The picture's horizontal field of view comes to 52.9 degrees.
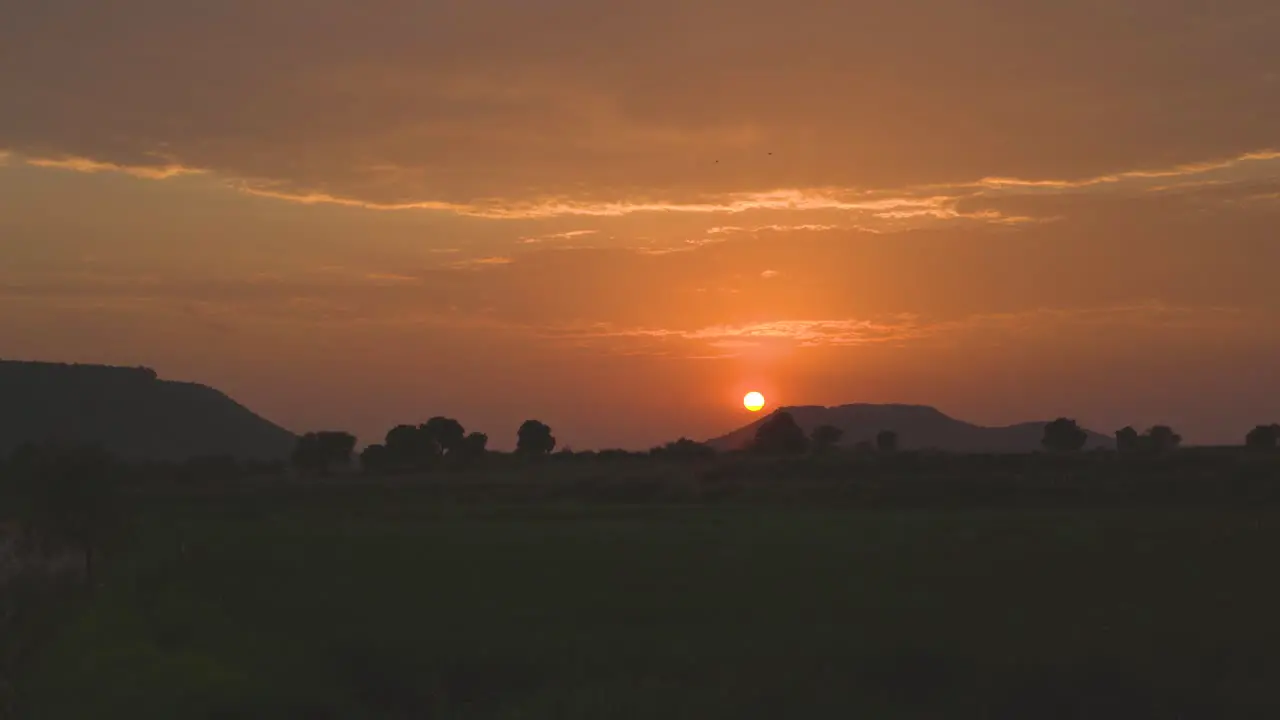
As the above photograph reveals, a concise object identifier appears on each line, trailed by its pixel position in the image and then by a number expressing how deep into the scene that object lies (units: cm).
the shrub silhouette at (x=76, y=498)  5116
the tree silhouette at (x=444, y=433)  17888
